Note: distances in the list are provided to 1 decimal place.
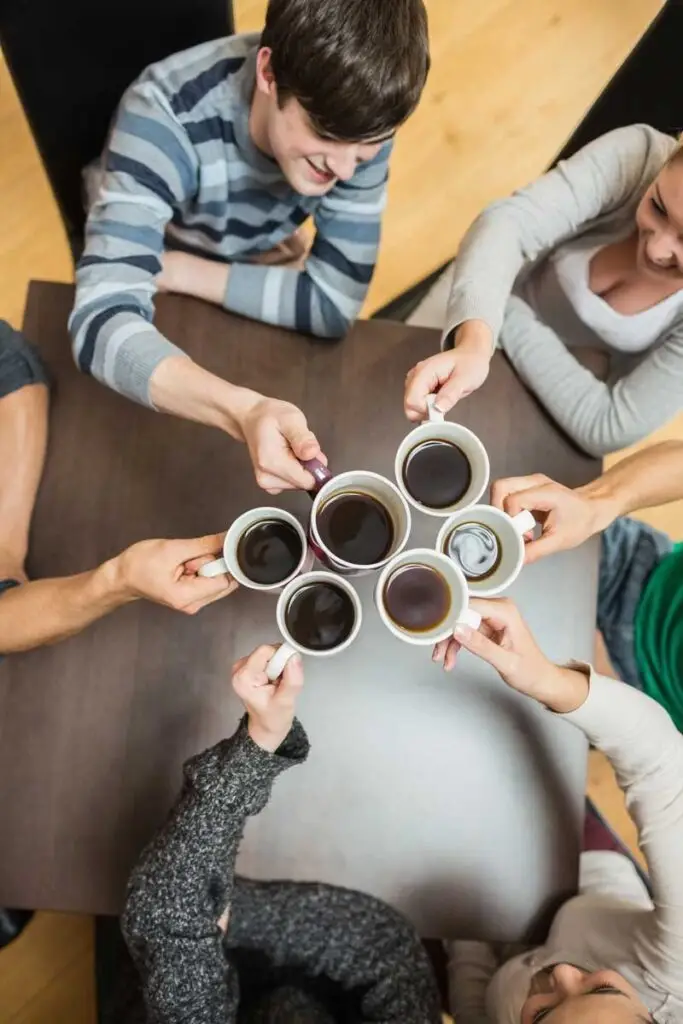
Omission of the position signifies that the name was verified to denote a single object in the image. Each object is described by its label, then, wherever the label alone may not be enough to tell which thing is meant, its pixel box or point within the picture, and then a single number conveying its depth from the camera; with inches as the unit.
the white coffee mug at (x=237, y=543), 31.2
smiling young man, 34.1
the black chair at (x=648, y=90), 42.4
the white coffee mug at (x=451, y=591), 30.3
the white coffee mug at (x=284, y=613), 30.7
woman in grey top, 40.5
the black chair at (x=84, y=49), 38.9
